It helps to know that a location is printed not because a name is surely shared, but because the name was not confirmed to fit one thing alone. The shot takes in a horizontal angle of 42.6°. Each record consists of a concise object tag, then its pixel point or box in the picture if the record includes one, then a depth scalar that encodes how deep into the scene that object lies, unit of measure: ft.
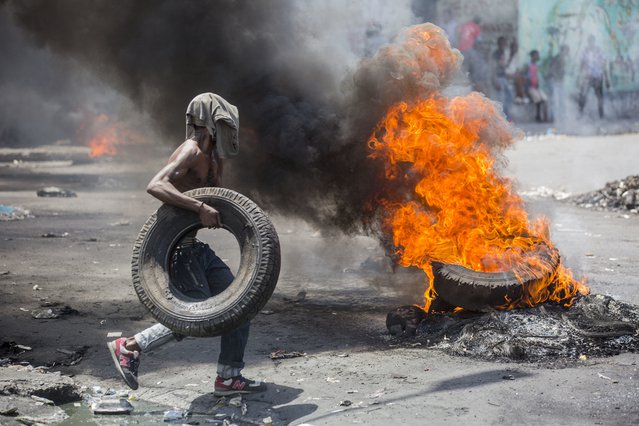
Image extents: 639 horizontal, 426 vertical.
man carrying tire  18.52
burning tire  22.12
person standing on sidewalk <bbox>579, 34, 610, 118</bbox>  100.94
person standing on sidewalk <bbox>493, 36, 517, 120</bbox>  103.19
